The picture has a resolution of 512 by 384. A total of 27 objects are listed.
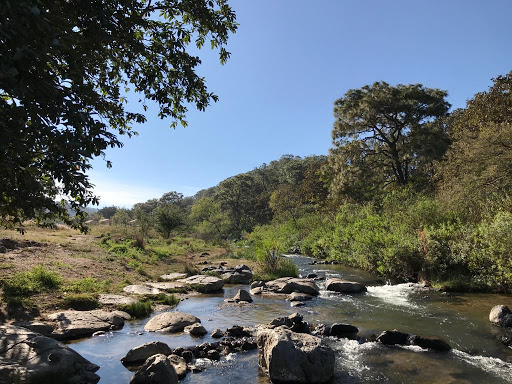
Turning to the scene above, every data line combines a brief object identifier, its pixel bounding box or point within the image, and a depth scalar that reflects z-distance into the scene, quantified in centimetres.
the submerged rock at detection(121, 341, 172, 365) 716
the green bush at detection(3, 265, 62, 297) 1047
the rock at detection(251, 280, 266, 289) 1643
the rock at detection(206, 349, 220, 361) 750
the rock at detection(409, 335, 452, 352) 787
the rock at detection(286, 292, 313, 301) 1364
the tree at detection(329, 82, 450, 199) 3250
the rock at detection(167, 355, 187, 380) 659
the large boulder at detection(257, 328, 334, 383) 641
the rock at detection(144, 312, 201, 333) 949
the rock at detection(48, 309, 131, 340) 850
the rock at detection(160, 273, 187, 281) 1736
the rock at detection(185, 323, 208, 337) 914
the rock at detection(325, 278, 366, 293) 1495
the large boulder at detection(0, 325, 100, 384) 533
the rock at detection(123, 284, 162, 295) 1335
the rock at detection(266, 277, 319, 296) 1492
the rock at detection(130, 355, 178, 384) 584
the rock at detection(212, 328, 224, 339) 900
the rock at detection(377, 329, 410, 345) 832
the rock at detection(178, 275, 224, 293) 1578
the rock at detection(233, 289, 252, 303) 1360
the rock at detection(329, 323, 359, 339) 909
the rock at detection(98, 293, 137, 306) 1134
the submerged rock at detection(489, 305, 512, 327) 931
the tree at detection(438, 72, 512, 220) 1612
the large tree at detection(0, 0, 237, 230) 356
